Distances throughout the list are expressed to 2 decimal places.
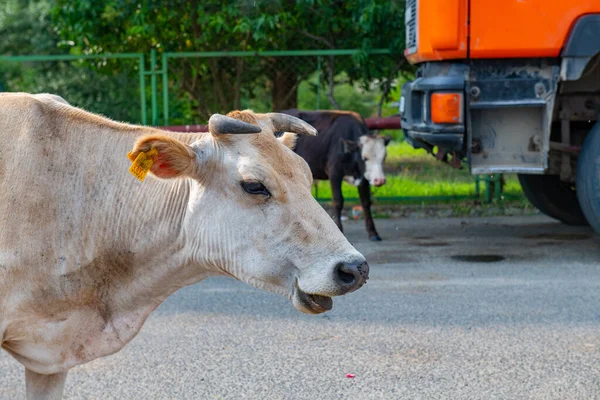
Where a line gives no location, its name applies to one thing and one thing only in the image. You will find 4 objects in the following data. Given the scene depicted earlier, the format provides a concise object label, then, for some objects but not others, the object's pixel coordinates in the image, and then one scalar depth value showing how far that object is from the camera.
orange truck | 8.45
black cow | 10.66
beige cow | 3.48
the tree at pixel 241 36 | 12.63
